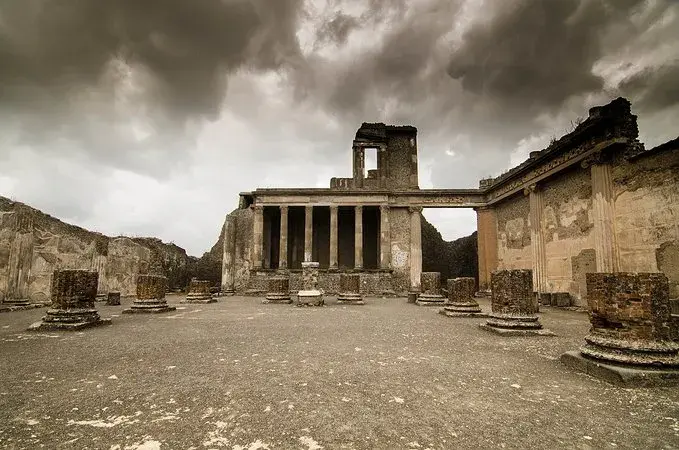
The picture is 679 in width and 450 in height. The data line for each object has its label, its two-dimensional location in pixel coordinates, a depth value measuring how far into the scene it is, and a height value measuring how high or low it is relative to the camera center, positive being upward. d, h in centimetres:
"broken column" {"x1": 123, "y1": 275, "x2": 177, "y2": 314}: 871 -83
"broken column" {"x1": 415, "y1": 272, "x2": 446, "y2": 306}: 1162 -88
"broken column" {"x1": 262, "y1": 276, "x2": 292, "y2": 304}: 1276 -98
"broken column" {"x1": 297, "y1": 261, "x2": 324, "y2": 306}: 1240 -42
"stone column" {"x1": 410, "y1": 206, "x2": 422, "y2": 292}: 1961 +133
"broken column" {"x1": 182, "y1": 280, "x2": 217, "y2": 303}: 1276 -107
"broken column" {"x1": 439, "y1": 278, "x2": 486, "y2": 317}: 817 -81
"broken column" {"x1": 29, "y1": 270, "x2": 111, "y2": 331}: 595 -74
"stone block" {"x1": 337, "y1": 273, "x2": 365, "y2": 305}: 1254 -93
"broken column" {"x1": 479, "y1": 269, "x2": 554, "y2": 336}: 572 -65
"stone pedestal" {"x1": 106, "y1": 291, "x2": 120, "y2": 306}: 1098 -112
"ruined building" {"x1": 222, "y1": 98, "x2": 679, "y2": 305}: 902 +217
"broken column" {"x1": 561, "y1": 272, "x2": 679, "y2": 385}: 319 -67
